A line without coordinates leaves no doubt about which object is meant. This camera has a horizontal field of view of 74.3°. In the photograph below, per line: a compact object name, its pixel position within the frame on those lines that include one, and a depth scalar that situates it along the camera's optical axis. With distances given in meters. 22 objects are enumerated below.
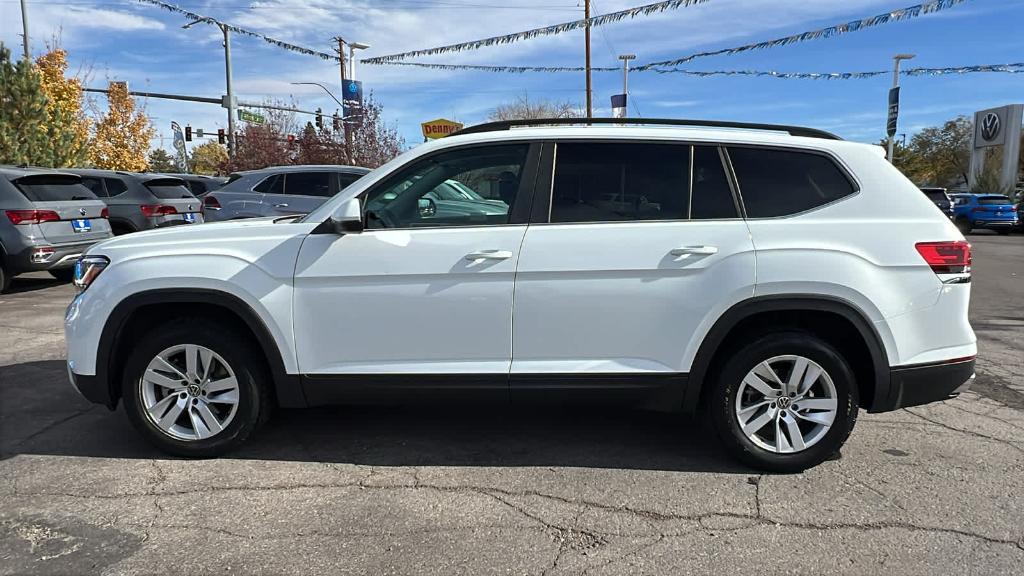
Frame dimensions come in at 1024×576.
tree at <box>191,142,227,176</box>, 72.13
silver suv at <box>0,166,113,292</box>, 8.96
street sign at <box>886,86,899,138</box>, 27.19
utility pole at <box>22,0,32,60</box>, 21.53
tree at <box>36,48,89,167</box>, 17.75
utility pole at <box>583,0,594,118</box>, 23.42
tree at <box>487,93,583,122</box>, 40.89
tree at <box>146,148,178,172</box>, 60.47
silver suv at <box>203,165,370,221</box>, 10.41
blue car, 24.23
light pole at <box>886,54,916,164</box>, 27.32
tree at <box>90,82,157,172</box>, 29.55
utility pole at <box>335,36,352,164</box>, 26.20
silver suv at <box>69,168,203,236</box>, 11.77
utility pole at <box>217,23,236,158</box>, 25.17
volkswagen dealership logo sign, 35.75
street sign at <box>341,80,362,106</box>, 27.95
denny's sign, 28.31
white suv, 3.48
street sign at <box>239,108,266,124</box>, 30.30
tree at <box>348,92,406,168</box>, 27.28
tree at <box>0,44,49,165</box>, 16.06
